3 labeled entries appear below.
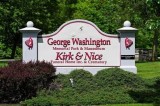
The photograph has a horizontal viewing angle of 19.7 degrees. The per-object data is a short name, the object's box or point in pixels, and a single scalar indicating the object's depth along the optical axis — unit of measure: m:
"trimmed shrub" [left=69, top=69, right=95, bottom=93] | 14.88
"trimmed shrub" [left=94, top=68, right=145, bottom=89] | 15.15
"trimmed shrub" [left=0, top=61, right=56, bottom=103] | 13.91
